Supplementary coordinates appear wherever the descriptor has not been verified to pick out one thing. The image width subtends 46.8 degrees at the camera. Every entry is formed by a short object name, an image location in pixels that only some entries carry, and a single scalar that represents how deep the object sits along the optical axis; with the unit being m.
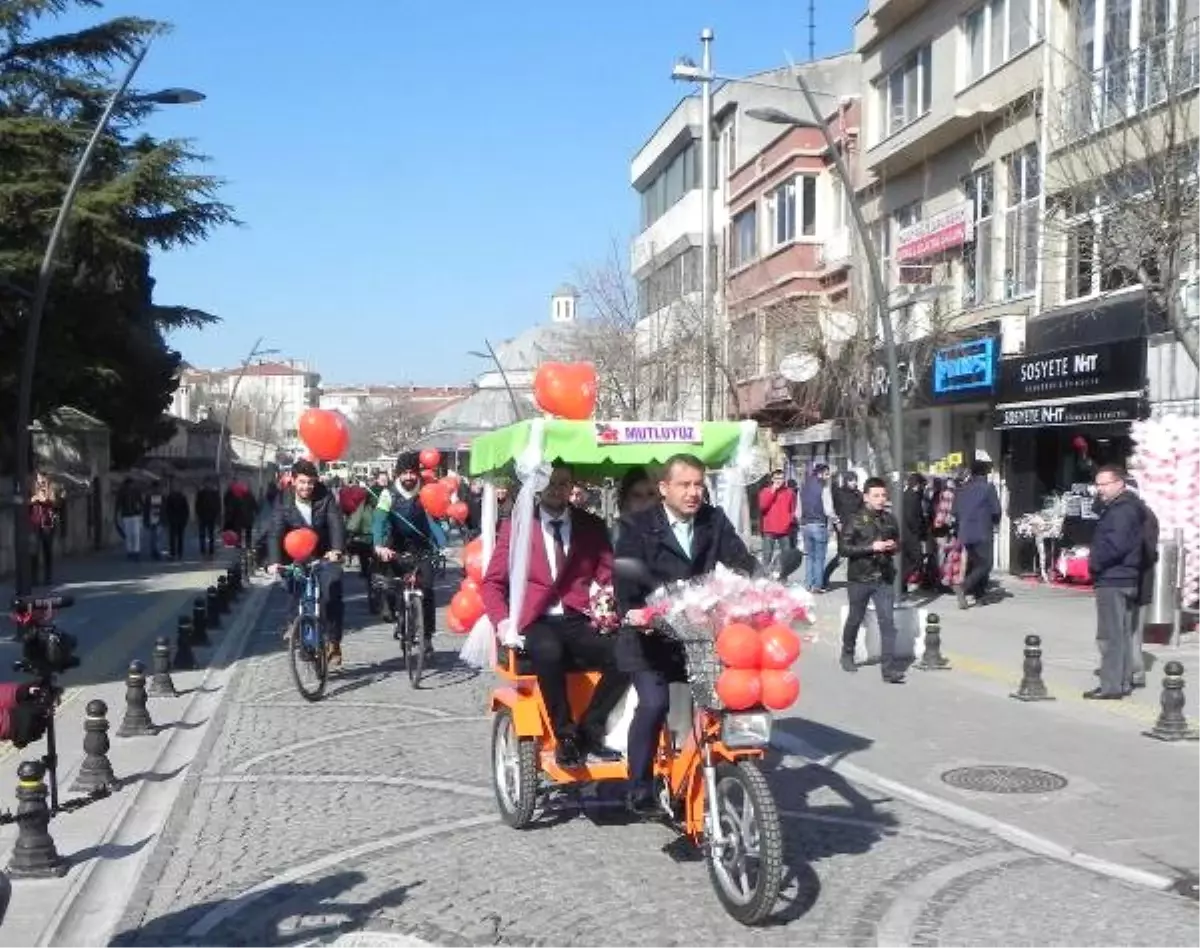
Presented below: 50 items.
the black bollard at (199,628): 15.33
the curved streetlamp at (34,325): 16.91
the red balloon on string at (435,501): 14.05
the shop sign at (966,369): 22.55
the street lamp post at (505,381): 47.34
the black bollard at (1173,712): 9.59
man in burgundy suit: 7.11
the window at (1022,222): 21.80
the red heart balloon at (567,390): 8.67
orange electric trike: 5.59
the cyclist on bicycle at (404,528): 13.17
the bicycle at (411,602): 12.30
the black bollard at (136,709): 9.96
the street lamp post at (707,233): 31.09
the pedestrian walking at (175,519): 32.31
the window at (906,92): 27.14
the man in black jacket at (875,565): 12.30
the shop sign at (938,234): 24.70
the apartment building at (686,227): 35.09
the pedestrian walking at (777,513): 20.48
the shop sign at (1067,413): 18.61
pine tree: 23.20
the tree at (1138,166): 13.88
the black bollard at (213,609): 17.42
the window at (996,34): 22.72
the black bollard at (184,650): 13.60
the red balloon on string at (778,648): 5.67
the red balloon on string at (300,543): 11.56
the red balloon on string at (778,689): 5.65
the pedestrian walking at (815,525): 20.39
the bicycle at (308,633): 11.38
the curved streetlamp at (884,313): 18.02
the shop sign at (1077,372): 18.59
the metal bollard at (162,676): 11.71
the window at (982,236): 24.09
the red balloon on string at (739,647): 5.64
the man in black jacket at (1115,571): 10.84
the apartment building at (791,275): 30.36
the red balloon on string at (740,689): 5.62
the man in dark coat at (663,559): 6.36
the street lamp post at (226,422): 54.81
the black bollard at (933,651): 13.12
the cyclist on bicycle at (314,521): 11.80
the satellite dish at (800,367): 27.14
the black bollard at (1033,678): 11.44
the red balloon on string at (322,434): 13.45
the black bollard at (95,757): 8.26
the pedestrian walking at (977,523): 18.39
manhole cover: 8.21
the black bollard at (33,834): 6.30
